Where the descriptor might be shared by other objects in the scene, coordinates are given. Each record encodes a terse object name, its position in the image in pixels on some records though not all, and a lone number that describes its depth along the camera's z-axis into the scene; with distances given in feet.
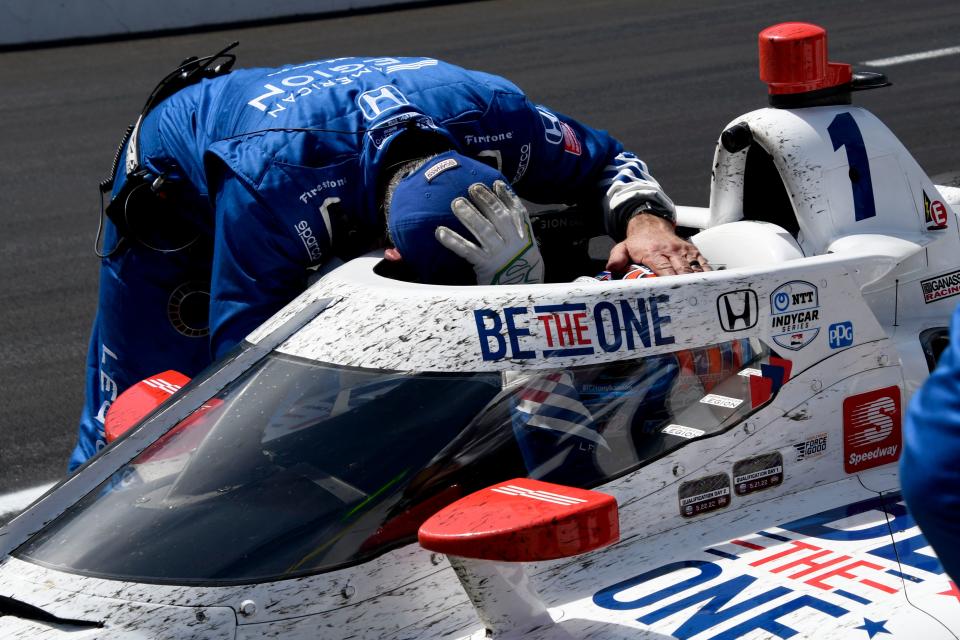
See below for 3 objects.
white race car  13.89
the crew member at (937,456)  8.36
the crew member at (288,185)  18.75
